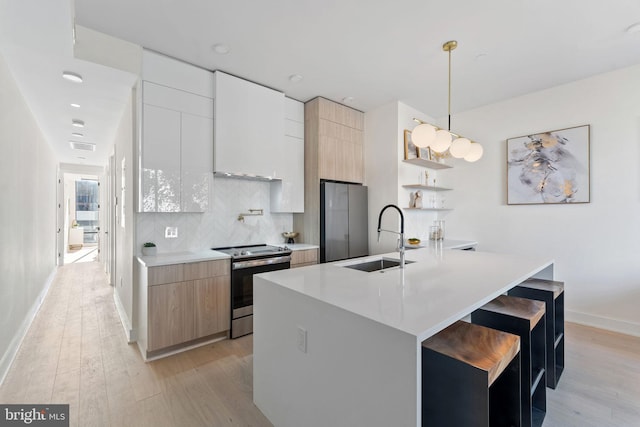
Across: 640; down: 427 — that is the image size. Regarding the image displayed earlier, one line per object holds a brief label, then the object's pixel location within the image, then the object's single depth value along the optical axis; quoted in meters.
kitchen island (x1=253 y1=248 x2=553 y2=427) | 1.02
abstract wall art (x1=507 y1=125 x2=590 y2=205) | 3.32
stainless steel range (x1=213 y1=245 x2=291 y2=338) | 2.87
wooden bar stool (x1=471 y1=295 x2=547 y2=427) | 1.56
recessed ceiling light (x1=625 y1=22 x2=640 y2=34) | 2.33
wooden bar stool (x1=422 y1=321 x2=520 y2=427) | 1.04
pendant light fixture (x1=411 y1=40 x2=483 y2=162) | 2.23
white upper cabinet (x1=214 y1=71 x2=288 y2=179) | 3.02
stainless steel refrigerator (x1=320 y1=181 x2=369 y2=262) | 3.67
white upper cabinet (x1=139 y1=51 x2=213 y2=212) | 2.62
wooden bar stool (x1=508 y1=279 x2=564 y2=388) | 2.03
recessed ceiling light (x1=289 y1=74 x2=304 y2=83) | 3.16
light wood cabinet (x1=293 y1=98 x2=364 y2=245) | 3.73
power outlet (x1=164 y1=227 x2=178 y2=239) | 2.96
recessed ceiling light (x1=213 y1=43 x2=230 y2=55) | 2.57
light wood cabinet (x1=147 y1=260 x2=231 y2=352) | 2.41
